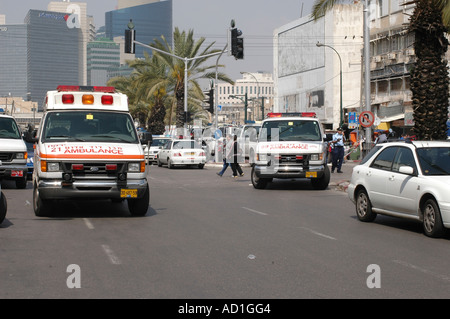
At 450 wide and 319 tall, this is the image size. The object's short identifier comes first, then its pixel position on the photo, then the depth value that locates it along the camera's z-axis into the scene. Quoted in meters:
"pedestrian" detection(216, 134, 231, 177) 27.67
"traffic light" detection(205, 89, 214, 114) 41.56
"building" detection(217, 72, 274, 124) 174.49
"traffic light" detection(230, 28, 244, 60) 30.19
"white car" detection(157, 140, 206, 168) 35.95
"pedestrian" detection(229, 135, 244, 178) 26.59
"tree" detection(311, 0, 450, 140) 22.02
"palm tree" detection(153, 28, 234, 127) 50.75
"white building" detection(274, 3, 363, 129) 86.44
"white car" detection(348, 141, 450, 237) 11.27
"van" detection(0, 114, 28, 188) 21.09
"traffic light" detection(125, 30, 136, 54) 33.00
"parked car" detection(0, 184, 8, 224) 12.20
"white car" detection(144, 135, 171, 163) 42.59
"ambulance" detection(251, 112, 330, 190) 21.44
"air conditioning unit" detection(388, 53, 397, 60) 62.75
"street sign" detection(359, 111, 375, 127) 25.86
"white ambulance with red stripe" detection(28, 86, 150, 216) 13.32
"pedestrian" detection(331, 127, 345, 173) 29.27
